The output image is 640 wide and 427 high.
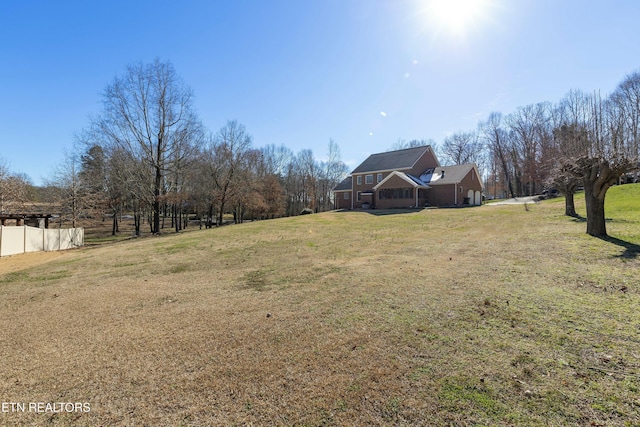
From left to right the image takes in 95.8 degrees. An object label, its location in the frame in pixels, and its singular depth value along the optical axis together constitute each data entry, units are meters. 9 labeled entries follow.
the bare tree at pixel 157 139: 23.98
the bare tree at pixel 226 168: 31.27
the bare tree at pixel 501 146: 50.92
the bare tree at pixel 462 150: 54.22
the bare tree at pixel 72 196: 25.81
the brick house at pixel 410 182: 31.47
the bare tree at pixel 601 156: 9.38
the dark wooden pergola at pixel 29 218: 18.25
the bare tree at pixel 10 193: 22.83
